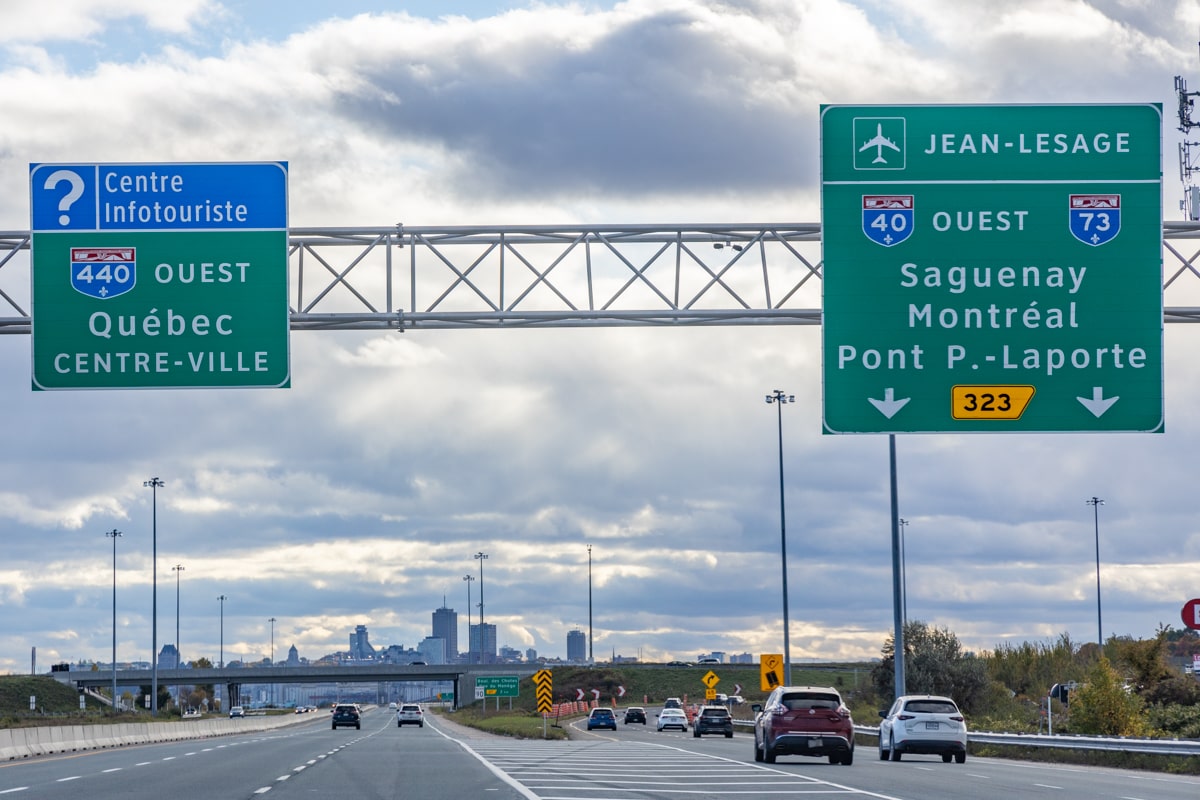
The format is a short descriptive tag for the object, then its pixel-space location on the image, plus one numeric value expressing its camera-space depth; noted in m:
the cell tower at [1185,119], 54.58
